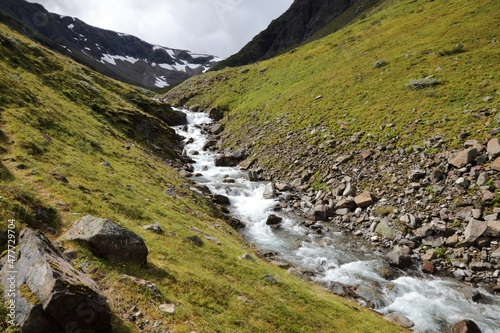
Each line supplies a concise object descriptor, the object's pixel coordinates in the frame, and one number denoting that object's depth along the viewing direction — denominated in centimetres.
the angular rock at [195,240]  1230
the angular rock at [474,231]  1406
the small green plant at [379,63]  3913
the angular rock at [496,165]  1603
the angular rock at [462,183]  1648
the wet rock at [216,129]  5356
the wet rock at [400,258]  1509
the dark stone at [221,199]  2594
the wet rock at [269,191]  2694
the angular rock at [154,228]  1189
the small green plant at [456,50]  3177
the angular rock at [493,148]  1659
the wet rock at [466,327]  1023
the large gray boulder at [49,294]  445
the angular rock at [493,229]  1381
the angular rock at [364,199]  2005
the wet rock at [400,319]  1096
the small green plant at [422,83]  2772
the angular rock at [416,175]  1909
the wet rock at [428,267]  1443
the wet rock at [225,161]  3828
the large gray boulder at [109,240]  758
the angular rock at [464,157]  1738
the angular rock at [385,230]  1736
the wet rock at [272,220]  2181
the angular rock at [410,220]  1684
